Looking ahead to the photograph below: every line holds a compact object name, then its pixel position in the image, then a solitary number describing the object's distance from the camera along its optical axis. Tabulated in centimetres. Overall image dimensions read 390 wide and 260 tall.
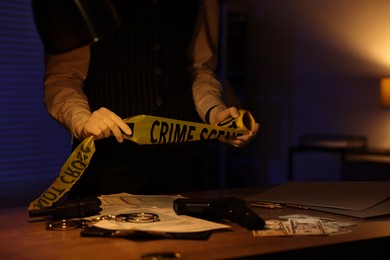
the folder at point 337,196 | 185
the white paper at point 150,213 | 160
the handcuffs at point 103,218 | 165
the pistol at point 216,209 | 168
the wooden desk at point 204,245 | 147
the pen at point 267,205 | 190
